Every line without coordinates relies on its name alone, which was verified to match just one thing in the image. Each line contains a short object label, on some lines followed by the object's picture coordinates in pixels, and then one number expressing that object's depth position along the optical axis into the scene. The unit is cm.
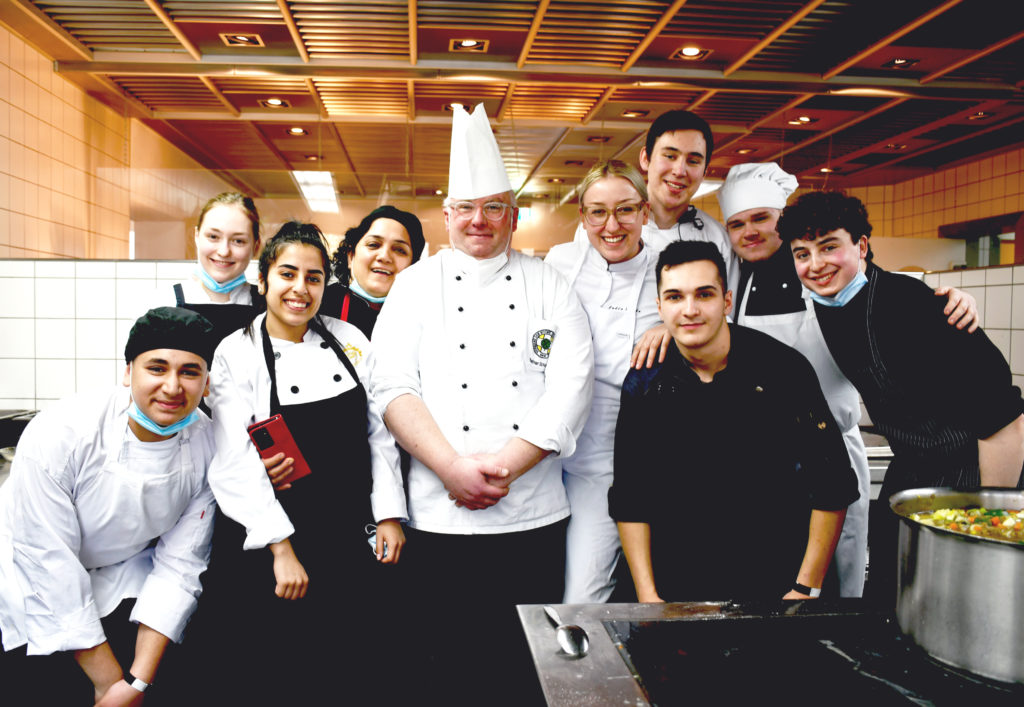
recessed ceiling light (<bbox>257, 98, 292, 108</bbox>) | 494
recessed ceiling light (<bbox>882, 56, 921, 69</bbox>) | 432
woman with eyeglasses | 177
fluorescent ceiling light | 460
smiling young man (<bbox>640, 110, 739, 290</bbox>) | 199
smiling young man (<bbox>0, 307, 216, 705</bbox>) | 142
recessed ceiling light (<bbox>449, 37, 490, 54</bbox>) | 411
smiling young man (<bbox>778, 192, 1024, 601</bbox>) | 142
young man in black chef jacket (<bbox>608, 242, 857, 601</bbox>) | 152
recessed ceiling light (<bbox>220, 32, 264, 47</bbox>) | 404
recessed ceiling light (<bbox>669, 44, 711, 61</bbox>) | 420
